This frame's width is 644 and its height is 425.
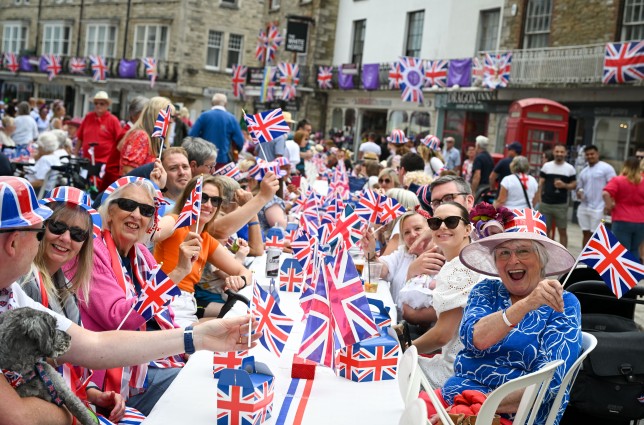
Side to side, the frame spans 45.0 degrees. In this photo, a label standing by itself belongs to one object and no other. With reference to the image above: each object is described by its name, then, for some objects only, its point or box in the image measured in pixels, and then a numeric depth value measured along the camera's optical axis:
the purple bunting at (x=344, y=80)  31.27
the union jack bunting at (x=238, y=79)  31.75
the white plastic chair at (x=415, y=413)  1.97
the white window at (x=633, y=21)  19.64
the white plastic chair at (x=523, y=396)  2.46
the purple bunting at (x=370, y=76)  29.48
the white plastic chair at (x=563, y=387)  2.99
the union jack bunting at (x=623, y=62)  17.80
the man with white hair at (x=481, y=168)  14.65
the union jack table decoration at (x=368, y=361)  3.18
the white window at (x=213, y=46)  41.12
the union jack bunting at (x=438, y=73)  24.50
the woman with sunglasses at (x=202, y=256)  4.66
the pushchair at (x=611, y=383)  3.83
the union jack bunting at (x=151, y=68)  38.38
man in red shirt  9.70
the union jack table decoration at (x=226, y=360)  2.97
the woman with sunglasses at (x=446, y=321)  3.96
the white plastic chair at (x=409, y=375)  2.37
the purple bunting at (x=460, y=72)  24.17
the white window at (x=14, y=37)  53.84
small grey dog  2.25
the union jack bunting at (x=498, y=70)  22.28
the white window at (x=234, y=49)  41.44
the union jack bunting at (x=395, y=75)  26.11
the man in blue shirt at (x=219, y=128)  10.02
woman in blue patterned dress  3.17
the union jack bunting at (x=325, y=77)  32.38
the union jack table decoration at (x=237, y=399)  2.52
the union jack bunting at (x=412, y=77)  25.06
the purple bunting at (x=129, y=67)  42.31
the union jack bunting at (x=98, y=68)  38.76
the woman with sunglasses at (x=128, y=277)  3.34
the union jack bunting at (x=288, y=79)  30.73
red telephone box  19.17
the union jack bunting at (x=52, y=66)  42.73
